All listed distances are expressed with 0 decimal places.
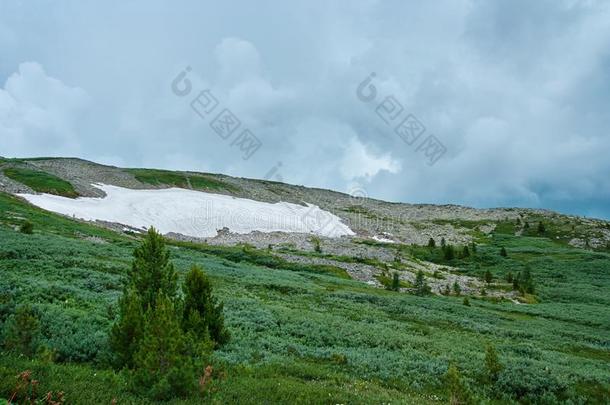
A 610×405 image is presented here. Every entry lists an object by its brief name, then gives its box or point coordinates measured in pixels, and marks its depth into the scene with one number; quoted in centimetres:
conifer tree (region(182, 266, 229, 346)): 1560
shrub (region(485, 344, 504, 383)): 1650
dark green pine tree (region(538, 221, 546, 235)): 11107
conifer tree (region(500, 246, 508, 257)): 7768
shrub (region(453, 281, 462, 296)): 4816
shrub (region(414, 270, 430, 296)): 4497
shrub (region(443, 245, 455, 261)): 7288
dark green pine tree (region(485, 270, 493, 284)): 5704
